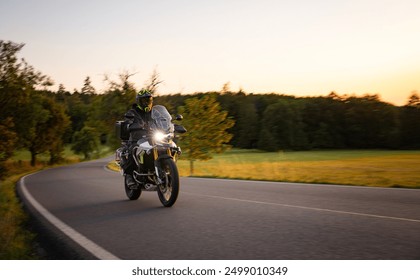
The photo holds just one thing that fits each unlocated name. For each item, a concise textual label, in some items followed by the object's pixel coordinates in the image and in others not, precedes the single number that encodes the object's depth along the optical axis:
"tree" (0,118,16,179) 11.28
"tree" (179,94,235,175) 22.98
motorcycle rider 7.56
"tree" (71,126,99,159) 55.99
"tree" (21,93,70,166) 35.28
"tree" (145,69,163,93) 23.84
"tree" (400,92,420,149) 40.49
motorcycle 7.07
